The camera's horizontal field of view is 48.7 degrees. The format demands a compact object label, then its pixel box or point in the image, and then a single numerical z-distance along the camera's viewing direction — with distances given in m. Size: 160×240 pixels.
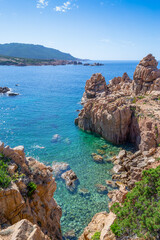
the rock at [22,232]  9.88
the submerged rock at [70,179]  31.95
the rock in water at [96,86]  74.94
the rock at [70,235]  22.89
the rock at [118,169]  35.97
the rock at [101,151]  42.72
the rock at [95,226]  19.58
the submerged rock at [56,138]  48.26
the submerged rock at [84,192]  30.48
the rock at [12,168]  16.19
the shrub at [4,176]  14.65
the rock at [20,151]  19.00
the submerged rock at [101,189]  31.02
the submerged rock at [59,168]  35.25
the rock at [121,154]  39.64
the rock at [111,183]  32.28
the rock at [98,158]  39.72
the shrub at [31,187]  16.61
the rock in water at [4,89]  102.44
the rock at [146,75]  59.06
